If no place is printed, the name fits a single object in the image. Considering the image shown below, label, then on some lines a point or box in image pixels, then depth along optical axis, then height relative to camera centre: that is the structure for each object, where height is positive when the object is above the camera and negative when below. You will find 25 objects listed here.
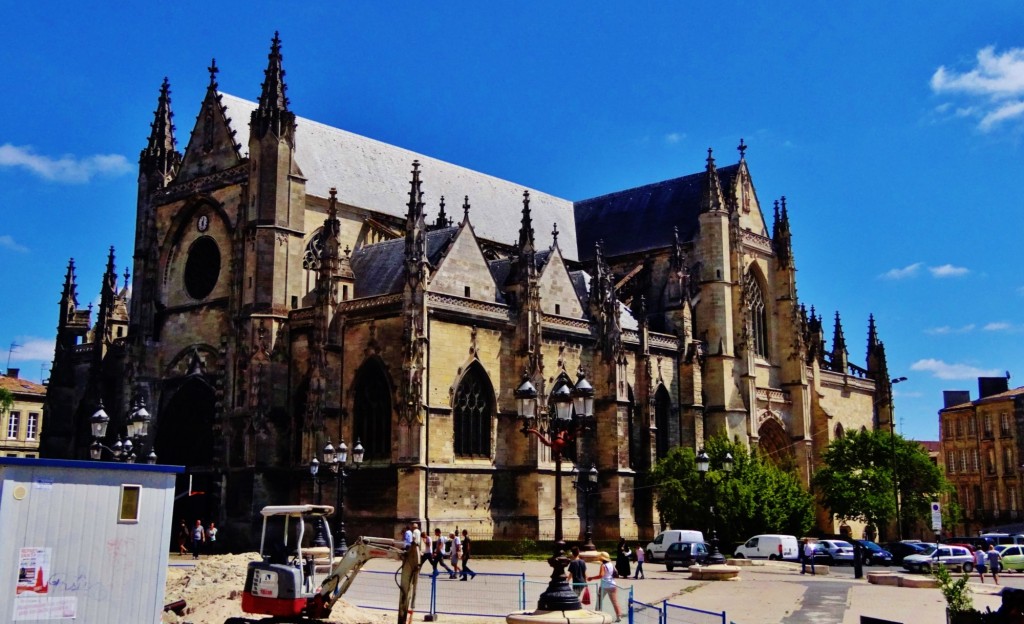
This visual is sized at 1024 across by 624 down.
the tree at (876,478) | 49.03 +2.25
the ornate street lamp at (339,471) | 31.70 +1.37
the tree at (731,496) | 40.19 +1.06
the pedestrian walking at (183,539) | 36.28 -0.82
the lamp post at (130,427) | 25.17 +2.04
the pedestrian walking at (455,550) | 26.42 -0.76
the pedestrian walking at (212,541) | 36.57 -0.85
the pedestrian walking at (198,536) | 34.91 -0.65
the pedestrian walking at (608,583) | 18.27 -1.05
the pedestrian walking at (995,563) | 32.09 -1.00
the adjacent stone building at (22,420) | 67.75 +5.77
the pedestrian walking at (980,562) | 32.44 -0.98
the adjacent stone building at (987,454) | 70.19 +5.00
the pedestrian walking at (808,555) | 34.41 -0.95
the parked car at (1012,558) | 38.47 -1.00
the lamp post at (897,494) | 48.20 +1.51
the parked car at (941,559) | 35.34 -1.01
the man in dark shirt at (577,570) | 19.53 -0.85
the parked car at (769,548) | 39.22 -0.81
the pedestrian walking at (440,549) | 27.87 -0.78
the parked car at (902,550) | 39.75 -0.81
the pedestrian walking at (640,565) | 29.20 -1.13
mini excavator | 16.58 -0.93
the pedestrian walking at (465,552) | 24.84 -0.80
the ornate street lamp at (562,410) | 19.20 +1.99
